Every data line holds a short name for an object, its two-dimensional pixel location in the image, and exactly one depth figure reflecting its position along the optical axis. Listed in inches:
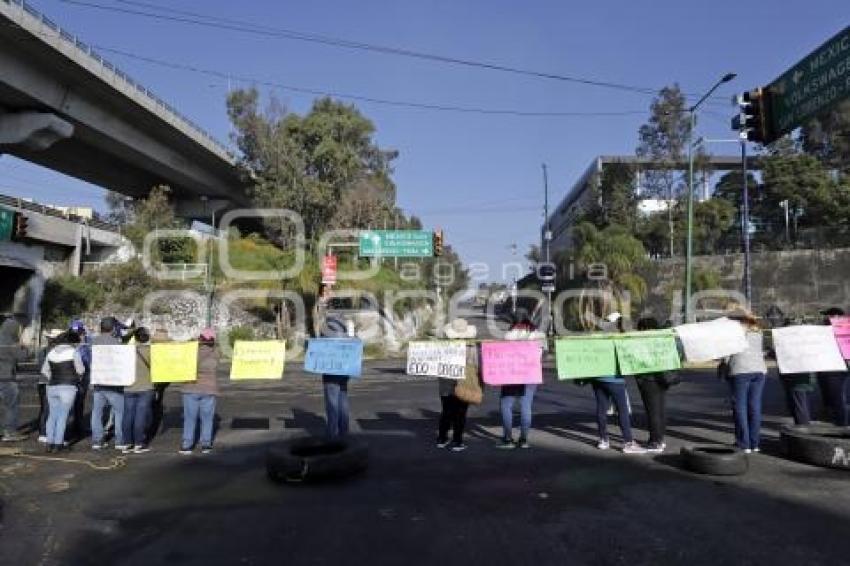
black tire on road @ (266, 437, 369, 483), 340.5
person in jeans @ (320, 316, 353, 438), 418.0
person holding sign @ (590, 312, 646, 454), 404.5
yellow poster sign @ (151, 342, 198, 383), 435.5
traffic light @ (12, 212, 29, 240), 1322.6
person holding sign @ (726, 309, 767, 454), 397.4
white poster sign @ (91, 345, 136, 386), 432.5
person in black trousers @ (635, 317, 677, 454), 406.9
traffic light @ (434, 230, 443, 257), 1859.9
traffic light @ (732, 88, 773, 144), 645.3
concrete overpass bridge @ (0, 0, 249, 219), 1338.6
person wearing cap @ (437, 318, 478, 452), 416.2
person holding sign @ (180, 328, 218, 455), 419.5
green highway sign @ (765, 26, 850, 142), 483.7
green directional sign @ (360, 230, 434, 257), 1971.0
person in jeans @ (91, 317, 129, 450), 438.9
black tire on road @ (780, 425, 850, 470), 353.4
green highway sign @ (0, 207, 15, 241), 1329.5
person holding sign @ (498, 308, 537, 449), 419.8
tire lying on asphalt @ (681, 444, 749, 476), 341.4
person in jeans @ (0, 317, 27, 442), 449.1
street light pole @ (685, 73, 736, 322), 1137.0
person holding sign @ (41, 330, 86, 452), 432.1
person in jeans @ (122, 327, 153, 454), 430.0
